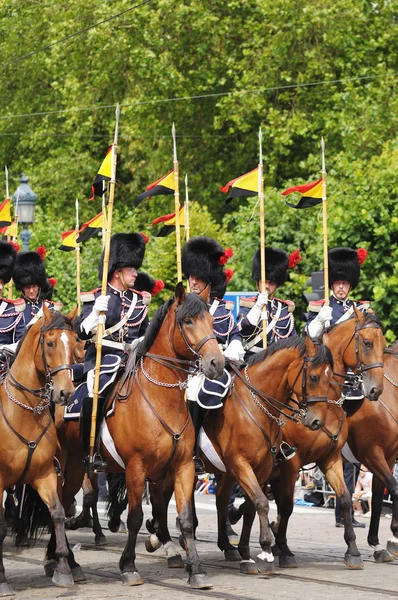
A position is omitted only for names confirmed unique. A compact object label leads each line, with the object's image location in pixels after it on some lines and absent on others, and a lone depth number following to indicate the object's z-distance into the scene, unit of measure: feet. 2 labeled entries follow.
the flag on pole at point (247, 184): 46.88
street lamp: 78.18
